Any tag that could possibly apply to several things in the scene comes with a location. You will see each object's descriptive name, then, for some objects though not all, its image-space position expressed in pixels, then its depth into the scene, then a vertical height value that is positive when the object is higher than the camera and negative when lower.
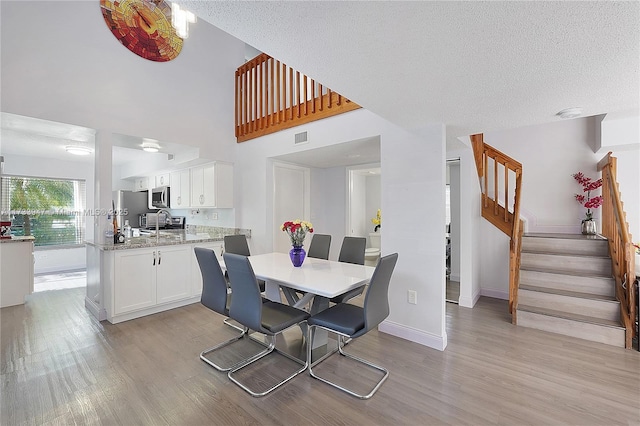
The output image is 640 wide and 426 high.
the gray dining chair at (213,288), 2.33 -0.65
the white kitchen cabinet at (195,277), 4.02 -0.94
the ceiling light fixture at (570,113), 2.24 +0.83
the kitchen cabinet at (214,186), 4.66 +0.47
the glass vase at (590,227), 3.96 -0.22
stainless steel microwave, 5.61 +0.34
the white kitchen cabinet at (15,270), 3.94 -0.82
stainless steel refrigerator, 5.80 +0.20
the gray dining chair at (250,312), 2.04 -0.79
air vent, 3.87 +1.06
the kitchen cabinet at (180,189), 5.26 +0.47
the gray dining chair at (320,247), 3.58 -0.45
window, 5.62 +0.12
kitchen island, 3.31 -0.83
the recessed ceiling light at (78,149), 4.44 +1.05
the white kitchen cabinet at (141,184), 6.55 +0.72
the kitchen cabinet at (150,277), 3.33 -0.83
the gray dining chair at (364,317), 2.02 -0.84
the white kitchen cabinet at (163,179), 5.74 +0.72
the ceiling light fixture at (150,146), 4.13 +1.04
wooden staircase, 2.82 -0.76
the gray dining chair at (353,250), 3.30 -0.46
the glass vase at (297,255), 2.84 -0.44
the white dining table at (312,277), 2.18 -0.57
